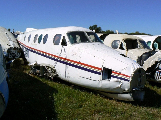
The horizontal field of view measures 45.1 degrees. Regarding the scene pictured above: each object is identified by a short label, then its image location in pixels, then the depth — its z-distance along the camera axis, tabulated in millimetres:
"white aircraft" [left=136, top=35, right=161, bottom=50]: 15834
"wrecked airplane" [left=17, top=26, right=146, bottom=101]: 6449
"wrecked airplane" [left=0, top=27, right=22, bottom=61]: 13852
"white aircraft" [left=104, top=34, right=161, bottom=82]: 9352
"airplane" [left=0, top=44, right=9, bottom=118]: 4535
